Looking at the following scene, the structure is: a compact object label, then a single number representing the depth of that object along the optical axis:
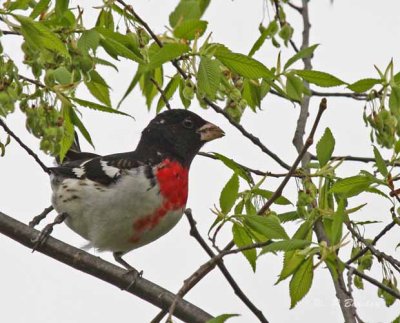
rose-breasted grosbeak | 7.68
